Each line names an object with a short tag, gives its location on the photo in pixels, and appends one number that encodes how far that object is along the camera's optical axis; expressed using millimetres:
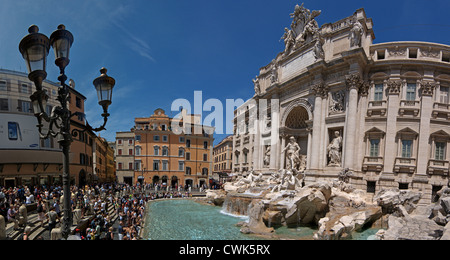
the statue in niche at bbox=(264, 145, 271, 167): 25255
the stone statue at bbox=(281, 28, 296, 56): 23125
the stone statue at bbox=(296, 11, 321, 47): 20344
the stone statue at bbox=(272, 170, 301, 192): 16016
